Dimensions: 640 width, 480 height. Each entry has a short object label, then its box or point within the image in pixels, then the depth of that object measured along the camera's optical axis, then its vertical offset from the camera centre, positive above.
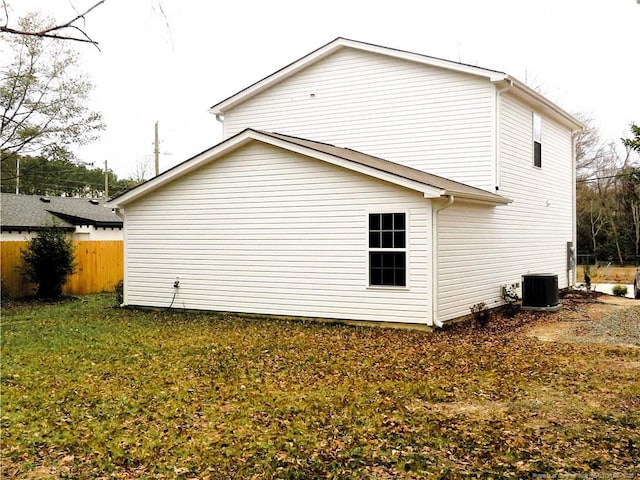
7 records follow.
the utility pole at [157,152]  26.11 +4.70
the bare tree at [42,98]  17.97 +5.16
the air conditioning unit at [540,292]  13.24 -1.00
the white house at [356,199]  10.86 +1.11
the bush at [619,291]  18.20 -1.34
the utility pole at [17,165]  21.22 +3.31
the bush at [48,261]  16.23 -0.33
